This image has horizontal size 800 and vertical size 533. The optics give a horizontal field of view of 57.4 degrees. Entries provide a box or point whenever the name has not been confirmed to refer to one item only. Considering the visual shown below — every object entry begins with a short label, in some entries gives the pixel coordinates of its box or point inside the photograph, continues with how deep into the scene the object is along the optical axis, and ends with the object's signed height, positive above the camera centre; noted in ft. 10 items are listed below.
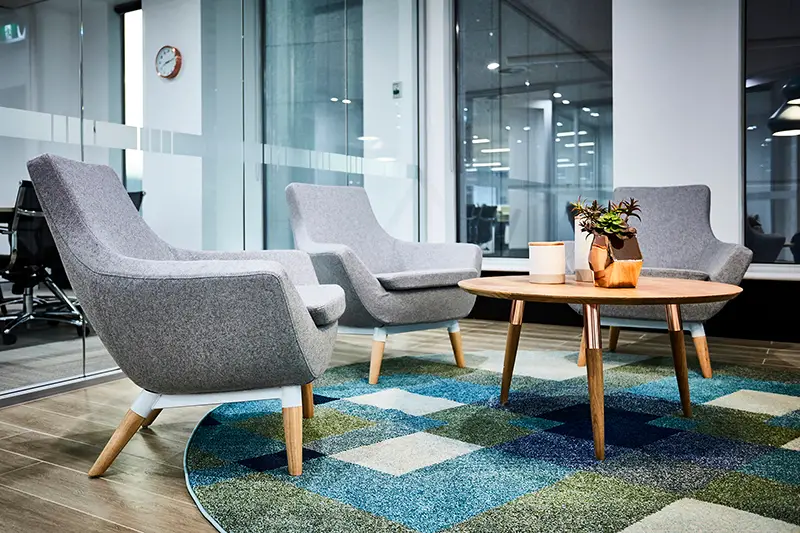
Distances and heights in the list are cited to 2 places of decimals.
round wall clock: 11.86 +2.86
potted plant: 8.07 -0.18
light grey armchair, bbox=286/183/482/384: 10.60 -0.54
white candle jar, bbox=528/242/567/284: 8.63 -0.37
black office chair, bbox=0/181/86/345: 9.85 -0.36
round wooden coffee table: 7.09 -0.64
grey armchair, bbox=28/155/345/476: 6.30 -0.74
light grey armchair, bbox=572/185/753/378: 11.87 -0.06
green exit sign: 9.66 +2.72
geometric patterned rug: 5.64 -2.18
